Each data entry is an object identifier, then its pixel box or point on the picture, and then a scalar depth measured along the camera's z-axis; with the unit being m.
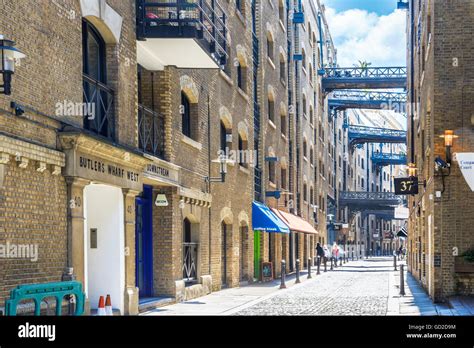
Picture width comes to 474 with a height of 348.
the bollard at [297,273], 25.15
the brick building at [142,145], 9.47
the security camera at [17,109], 8.75
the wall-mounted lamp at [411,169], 22.21
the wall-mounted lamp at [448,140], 15.43
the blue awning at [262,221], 25.36
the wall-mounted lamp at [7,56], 7.67
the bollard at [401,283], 16.57
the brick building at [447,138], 16.05
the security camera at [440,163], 15.69
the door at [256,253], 26.95
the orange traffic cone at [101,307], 8.89
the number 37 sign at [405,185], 18.69
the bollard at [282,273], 22.24
